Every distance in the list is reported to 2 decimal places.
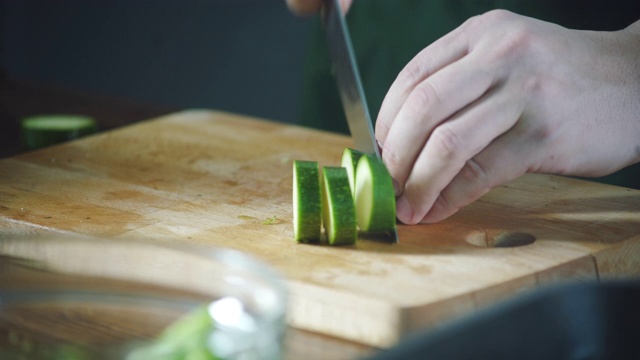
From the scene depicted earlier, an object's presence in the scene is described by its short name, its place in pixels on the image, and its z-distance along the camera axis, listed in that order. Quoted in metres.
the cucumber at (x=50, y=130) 1.05
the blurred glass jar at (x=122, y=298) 0.70
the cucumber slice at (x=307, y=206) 0.86
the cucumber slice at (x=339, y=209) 0.85
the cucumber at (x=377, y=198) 0.86
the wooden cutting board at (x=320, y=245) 0.80
